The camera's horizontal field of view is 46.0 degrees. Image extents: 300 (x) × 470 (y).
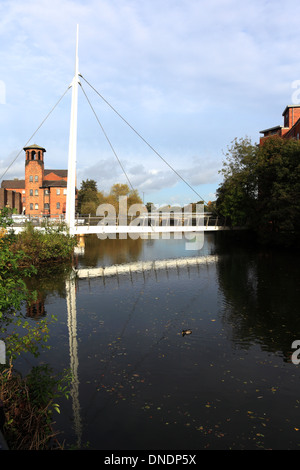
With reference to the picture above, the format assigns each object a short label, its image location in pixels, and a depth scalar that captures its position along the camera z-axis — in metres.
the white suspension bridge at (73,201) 29.75
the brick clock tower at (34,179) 80.62
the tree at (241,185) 47.09
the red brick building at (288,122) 57.97
